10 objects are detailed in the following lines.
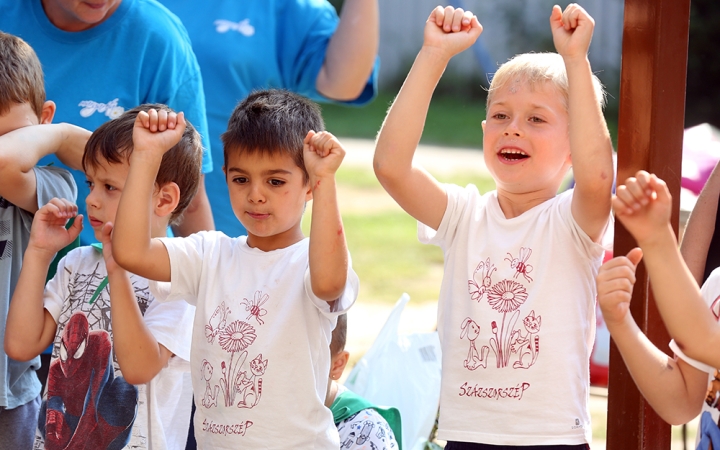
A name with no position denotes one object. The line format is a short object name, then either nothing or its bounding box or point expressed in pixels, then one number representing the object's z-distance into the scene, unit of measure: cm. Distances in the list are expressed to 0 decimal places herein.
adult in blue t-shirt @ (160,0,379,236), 645
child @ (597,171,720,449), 364
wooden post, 440
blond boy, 427
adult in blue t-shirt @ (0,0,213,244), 555
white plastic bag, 663
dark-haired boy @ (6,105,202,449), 485
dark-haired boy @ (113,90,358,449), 439
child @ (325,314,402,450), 560
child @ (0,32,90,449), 510
